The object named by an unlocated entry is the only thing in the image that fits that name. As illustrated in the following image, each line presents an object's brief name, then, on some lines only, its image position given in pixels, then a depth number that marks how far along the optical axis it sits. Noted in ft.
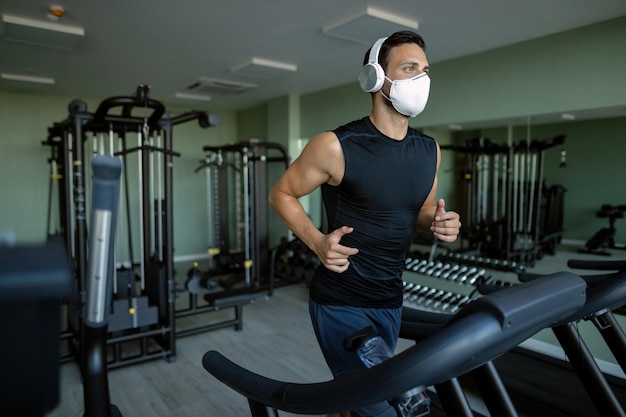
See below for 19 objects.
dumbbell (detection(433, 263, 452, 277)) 13.04
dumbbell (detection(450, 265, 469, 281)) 12.62
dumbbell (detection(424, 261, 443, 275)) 13.26
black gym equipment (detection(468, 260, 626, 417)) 4.70
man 3.90
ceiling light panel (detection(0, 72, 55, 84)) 14.46
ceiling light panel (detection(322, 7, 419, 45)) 9.00
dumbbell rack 12.14
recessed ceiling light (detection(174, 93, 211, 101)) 18.03
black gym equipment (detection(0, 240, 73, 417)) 1.33
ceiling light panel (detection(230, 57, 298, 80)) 12.77
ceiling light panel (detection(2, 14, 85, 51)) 9.30
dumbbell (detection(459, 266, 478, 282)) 12.38
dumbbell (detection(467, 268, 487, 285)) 12.10
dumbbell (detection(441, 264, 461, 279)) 12.80
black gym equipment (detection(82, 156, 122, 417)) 1.78
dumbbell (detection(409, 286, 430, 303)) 12.84
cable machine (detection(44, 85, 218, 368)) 9.25
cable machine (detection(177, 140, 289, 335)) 15.25
